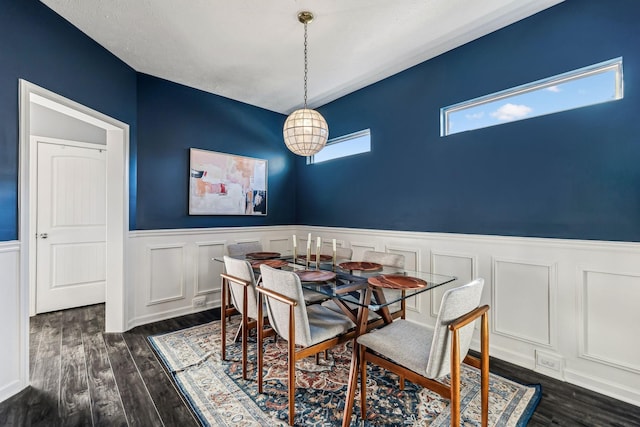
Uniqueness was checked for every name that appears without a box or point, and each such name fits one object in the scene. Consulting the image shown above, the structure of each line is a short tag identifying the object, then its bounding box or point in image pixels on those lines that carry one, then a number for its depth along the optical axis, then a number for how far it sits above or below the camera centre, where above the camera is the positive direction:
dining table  1.72 -0.48
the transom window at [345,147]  3.73 +0.97
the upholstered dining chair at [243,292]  2.16 -0.61
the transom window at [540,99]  2.03 +0.96
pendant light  2.48 +0.75
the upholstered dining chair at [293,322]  1.68 -0.72
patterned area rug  1.72 -1.23
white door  3.50 -0.13
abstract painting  3.65 +0.43
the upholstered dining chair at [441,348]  1.34 -0.72
